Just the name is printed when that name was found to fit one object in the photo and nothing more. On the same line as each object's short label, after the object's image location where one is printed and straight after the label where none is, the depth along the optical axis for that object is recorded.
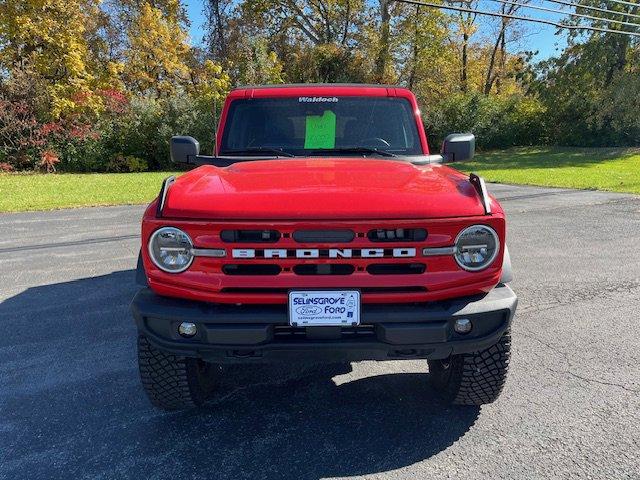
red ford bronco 2.25
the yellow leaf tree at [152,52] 27.42
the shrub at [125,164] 21.52
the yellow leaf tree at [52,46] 21.48
